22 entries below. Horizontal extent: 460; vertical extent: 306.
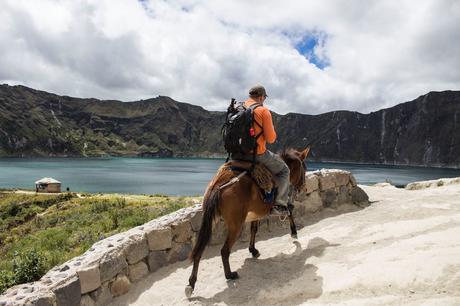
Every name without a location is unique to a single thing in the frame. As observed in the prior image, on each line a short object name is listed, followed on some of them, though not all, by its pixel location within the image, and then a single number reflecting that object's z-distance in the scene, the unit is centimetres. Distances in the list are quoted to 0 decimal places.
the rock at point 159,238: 810
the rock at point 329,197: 1218
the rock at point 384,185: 1897
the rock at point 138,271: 763
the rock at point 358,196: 1282
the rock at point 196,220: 895
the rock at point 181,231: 856
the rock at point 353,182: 1294
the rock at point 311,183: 1155
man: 744
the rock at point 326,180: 1208
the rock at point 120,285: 711
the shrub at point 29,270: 776
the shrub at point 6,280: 735
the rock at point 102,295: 662
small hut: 6831
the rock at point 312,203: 1151
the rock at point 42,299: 519
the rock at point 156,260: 810
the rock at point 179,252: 852
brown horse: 683
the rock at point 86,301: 630
